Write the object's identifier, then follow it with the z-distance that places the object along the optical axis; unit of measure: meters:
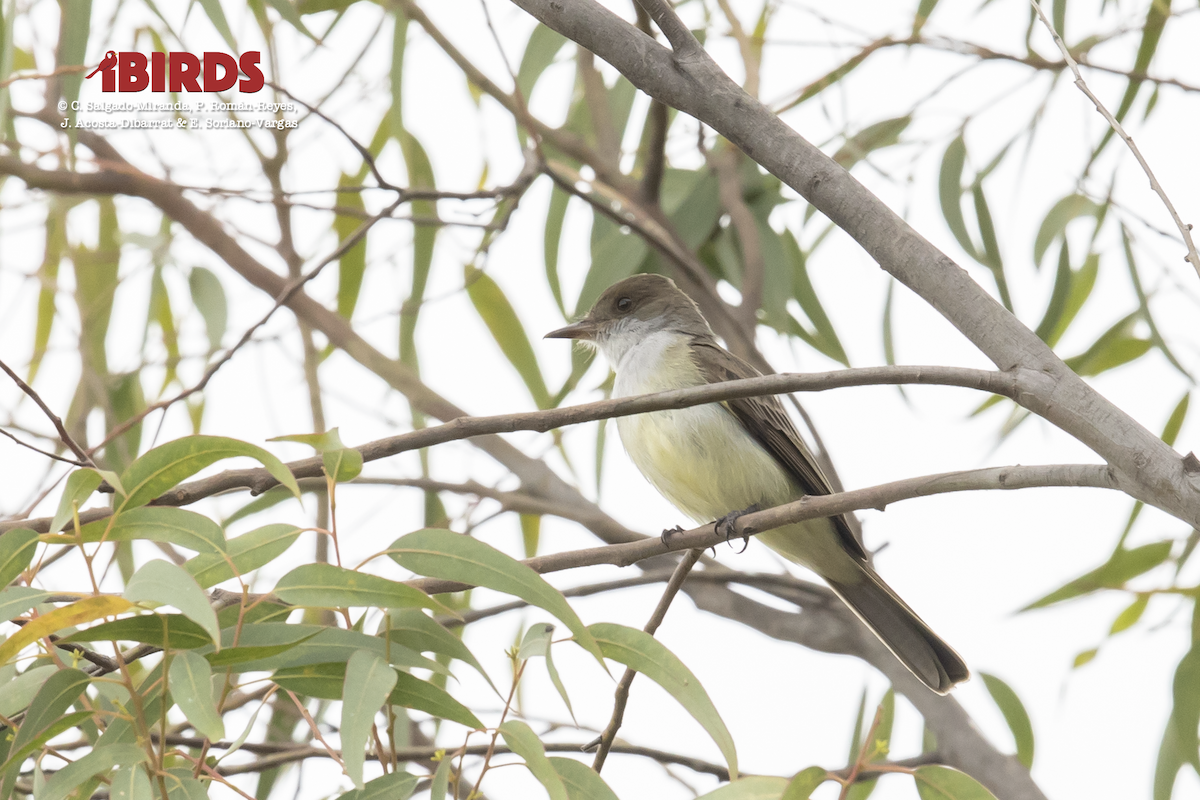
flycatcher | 6.93
